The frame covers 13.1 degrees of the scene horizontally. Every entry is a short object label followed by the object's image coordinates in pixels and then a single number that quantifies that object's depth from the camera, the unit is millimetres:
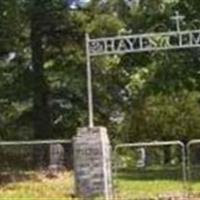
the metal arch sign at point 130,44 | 16719
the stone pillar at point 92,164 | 15773
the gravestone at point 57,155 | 18578
